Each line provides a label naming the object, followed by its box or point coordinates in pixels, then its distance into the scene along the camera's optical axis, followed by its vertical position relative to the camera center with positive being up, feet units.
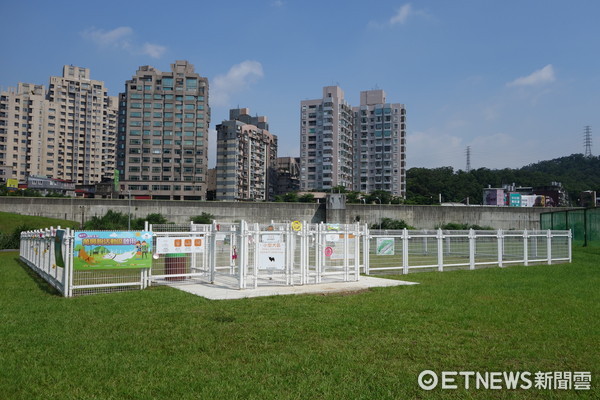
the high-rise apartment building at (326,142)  388.98 +61.43
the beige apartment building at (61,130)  391.24 +74.57
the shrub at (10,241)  133.91 -8.63
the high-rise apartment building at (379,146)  395.96 +59.50
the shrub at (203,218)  201.36 -2.28
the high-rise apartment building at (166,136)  334.65 +56.48
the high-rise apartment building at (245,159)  361.30 +45.51
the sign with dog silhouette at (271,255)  44.47 -4.08
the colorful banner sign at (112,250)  40.16 -3.39
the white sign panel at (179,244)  44.80 -3.17
